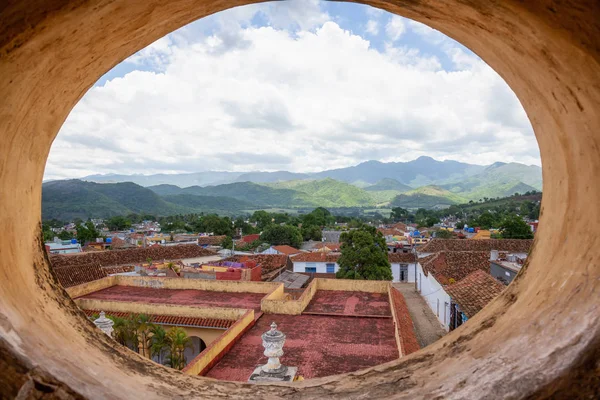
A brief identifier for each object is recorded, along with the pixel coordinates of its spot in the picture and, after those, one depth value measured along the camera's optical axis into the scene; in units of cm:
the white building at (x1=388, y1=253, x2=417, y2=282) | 3462
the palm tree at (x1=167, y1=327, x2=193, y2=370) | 1028
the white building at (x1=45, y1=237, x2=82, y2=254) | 4125
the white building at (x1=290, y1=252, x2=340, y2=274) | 3275
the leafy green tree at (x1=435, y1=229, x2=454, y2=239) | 5159
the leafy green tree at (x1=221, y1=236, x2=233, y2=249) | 5153
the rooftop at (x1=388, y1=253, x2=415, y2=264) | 3484
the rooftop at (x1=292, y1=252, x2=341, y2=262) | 3319
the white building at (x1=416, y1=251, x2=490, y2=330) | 1952
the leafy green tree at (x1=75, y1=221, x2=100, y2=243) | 5518
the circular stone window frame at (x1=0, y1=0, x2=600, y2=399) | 146
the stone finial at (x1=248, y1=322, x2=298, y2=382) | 607
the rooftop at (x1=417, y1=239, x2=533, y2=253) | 3303
